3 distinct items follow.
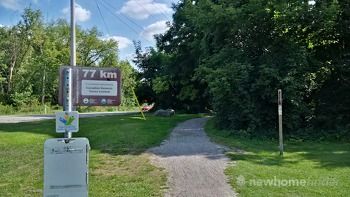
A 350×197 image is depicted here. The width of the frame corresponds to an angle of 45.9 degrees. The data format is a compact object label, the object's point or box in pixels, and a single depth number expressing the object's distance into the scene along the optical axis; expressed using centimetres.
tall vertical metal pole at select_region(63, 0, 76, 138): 452
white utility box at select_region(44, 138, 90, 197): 473
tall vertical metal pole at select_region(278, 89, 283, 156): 1138
